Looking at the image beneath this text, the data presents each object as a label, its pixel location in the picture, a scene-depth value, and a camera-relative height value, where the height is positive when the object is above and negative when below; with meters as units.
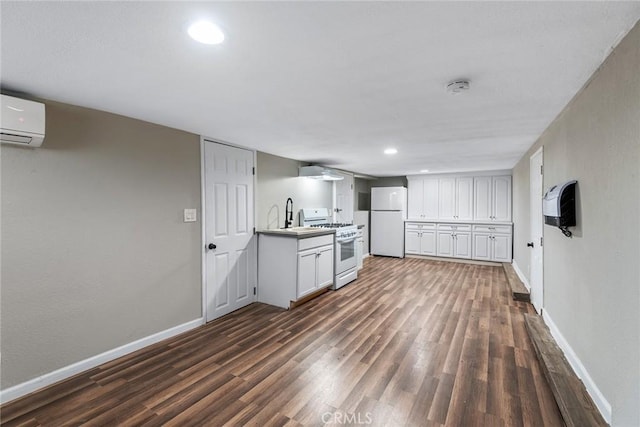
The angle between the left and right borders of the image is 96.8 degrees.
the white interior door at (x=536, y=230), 3.29 -0.23
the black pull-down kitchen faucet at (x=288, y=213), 4.62 -0.03
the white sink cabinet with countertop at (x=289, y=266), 3.78 -0.75
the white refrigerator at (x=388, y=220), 7.25 -0.22
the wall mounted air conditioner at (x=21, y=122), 1.81 +0.59
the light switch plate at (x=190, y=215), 3.11 -0.04
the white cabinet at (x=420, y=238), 7.00 -0.68
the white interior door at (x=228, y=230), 3.38 -0.23
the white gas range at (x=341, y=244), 4.66 -0.56
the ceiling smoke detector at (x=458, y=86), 1.80 +0.81
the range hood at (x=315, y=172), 4.70 +0.66
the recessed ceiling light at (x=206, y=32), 1.25 +0.82
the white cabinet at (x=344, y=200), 6.02 +0.26
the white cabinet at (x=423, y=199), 7.16 +0.32
